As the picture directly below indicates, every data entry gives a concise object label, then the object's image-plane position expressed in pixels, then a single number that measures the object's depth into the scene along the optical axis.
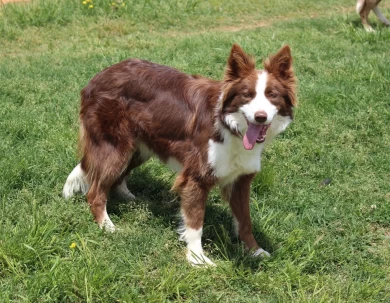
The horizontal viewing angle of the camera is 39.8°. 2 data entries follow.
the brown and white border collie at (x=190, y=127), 3.34
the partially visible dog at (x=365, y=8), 9.08
